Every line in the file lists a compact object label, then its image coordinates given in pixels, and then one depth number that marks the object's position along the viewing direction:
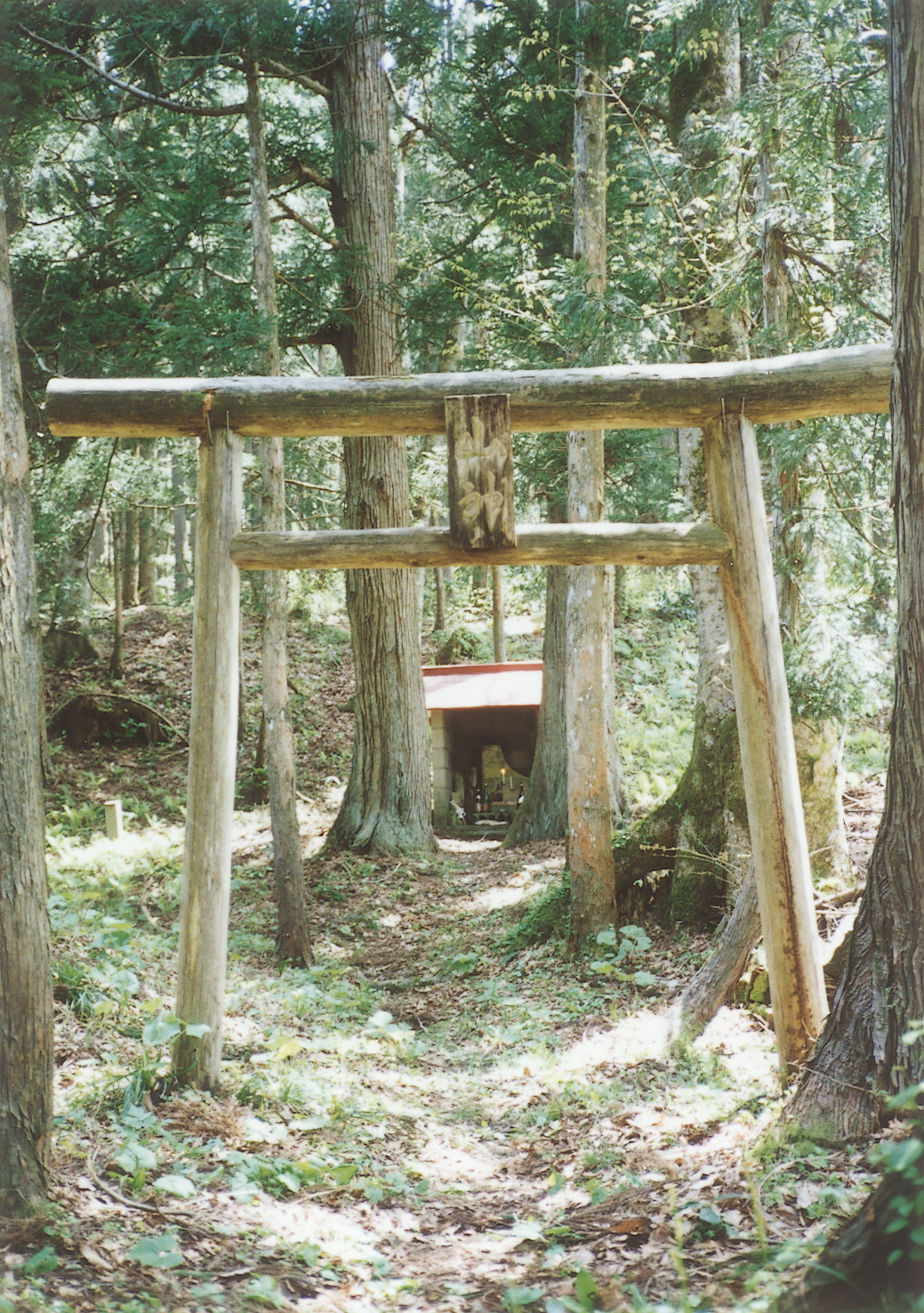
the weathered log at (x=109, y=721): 13.84
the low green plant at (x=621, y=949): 6.41
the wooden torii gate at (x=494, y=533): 4.39
